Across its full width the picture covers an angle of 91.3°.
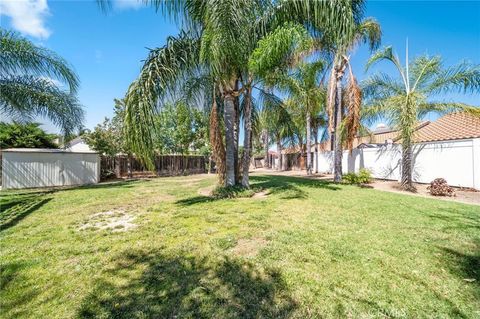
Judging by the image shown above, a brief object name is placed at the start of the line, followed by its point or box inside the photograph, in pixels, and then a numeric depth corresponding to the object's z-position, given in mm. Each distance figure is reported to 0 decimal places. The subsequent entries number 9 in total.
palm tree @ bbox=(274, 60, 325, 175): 8781
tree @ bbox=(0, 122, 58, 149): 16688
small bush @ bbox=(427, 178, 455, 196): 9070
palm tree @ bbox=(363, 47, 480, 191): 9828
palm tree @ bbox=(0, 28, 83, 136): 7824
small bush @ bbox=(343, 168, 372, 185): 12398
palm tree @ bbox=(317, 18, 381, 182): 11695
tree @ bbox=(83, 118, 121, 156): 17141
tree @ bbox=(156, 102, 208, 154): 22594
